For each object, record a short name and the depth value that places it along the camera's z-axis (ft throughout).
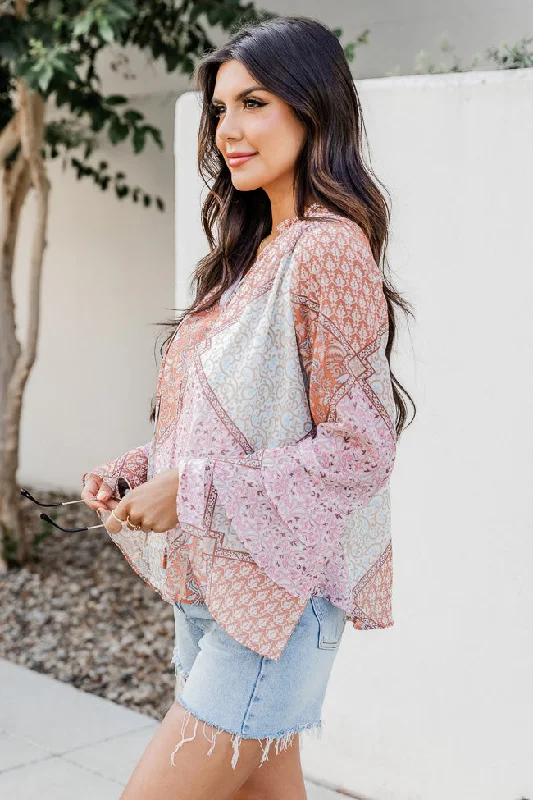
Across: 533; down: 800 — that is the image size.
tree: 14.66
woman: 5.67
